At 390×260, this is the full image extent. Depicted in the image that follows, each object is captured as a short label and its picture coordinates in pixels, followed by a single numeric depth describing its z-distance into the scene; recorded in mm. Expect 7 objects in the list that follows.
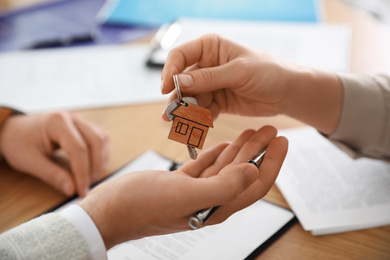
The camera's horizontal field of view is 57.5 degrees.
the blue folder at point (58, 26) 1470
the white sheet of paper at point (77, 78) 1121
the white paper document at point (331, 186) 710
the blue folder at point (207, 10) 1559
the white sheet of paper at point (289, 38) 1261
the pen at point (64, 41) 1416
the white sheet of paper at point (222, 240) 640
